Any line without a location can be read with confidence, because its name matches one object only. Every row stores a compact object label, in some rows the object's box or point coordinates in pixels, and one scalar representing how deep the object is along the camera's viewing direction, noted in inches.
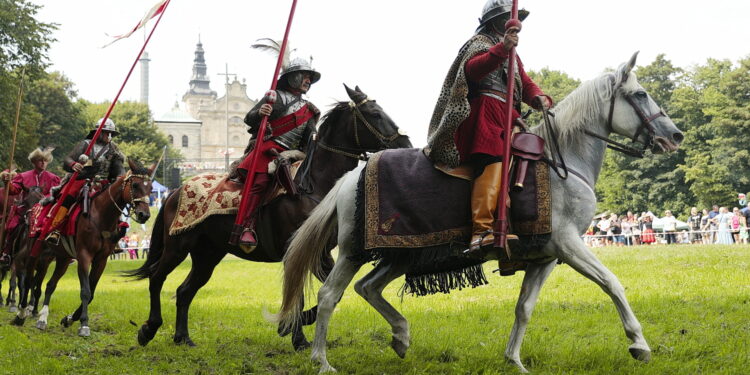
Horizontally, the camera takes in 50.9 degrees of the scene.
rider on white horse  262.5
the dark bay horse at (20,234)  597.6
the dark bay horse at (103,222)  465.1
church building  6299.2
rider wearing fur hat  593.0
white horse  260.1
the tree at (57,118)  2161.7
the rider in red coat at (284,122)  354.9
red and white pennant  383.9
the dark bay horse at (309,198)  350.6
